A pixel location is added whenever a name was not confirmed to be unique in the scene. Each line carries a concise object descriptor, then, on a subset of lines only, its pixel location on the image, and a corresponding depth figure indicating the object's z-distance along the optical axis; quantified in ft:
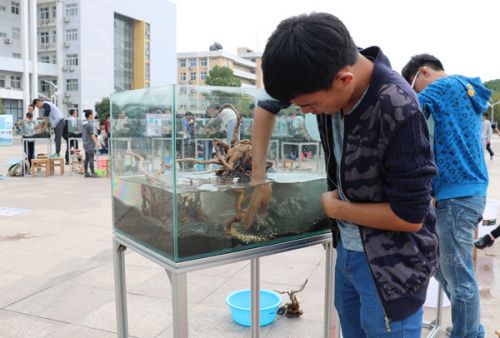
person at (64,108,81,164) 38.88
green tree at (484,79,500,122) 181.64
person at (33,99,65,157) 35.93
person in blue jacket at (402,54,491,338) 6.84
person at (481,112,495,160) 35.33
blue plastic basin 9.68
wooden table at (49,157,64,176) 36.01
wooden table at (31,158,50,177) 35.12
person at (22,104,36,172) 34.50
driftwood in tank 5.98
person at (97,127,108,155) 42.53
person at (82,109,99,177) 33.81
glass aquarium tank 5.02
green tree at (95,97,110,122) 155.74
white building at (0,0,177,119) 148.56
